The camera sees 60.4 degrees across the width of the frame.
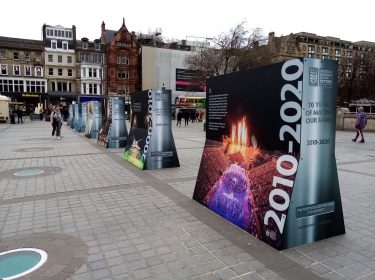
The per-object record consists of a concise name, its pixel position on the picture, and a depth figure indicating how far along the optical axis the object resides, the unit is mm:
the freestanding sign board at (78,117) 23264
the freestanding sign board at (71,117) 27894
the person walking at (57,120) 17484
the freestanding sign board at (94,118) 17094
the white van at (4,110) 34022
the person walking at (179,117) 32438
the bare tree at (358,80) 42688
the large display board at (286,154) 3748
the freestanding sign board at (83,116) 21462
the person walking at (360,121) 16089
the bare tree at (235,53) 35344
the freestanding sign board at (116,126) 13406
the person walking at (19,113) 35566
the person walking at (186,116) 32562
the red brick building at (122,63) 63250
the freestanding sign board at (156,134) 8844
